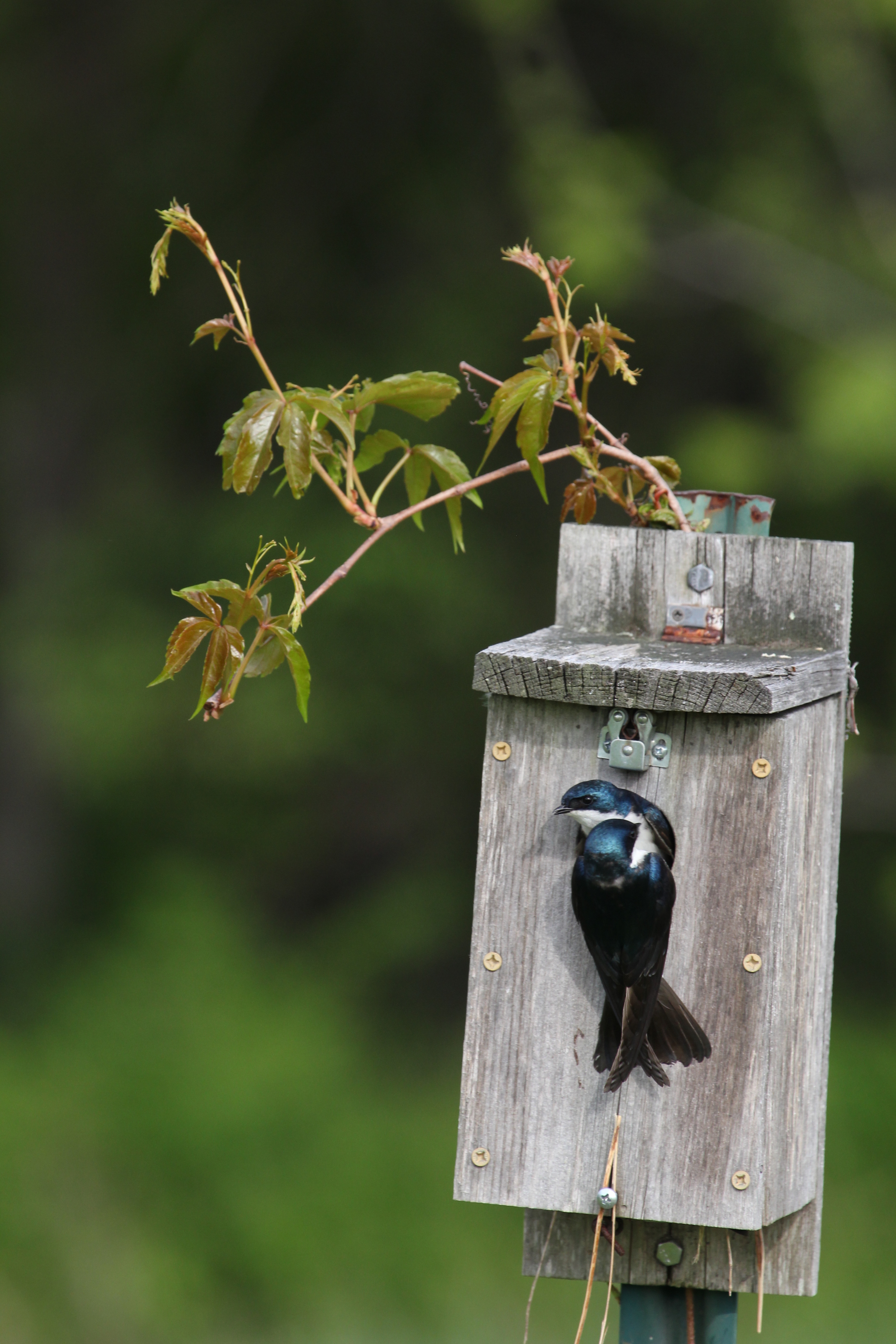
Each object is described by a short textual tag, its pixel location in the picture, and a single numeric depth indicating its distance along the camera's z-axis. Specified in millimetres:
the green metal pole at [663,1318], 8266
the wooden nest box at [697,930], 8197
